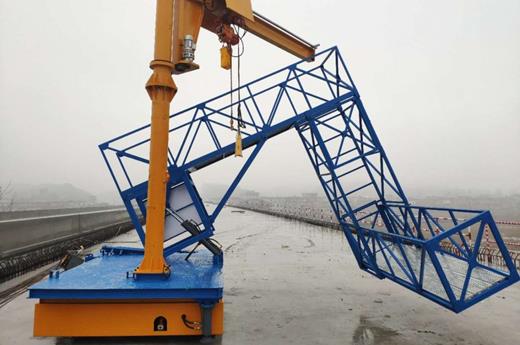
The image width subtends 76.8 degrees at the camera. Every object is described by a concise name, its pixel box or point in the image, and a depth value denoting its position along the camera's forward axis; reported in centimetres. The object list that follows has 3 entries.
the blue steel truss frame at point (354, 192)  556
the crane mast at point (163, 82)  627
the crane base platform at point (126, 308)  546
